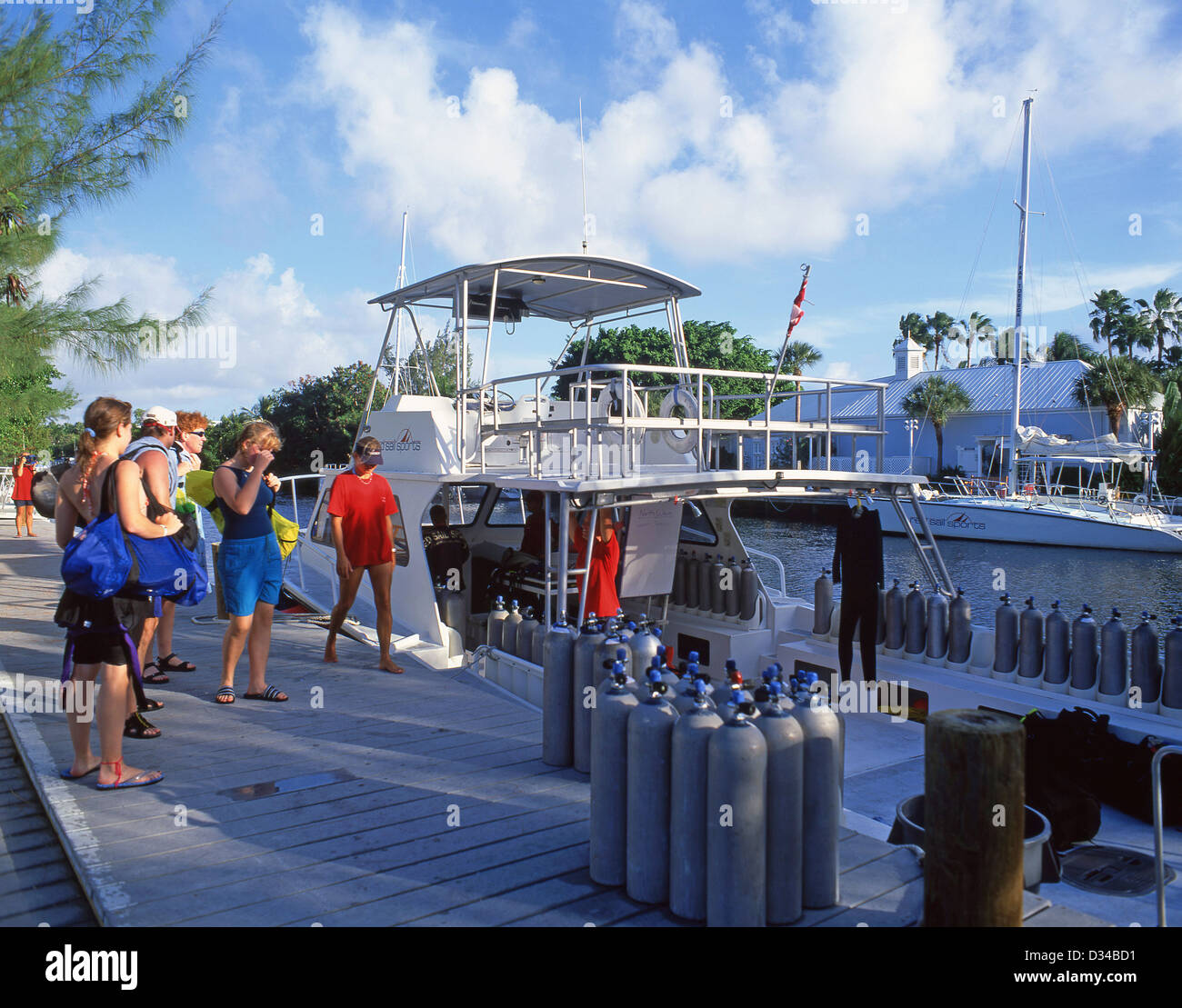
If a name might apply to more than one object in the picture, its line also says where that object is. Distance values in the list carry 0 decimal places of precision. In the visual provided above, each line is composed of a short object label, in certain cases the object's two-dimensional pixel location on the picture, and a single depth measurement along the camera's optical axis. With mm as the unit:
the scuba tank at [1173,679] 6176
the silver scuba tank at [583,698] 4398
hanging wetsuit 7645
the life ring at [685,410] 7641
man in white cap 4383
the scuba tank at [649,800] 3129
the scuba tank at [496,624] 7324
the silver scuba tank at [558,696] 4465
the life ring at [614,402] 9258
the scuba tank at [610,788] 3250
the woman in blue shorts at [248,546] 5344
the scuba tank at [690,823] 3012
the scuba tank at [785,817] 2998
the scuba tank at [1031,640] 7113
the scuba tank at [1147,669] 6402
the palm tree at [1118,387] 38719
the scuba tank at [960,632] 7691
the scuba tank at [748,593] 9312
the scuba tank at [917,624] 7988
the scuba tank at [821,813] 3082
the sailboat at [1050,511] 29078
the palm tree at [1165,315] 59062
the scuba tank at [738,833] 2889
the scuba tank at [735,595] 9414
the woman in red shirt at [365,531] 6734
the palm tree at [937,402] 46375
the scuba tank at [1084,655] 6723
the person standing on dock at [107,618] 4012
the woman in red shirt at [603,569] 7973
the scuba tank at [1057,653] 6918
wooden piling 2760
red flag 6736
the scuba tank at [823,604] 8742
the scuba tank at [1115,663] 6562
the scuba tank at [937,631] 7859
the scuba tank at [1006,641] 7219
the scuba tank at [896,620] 8148
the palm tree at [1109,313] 60344
